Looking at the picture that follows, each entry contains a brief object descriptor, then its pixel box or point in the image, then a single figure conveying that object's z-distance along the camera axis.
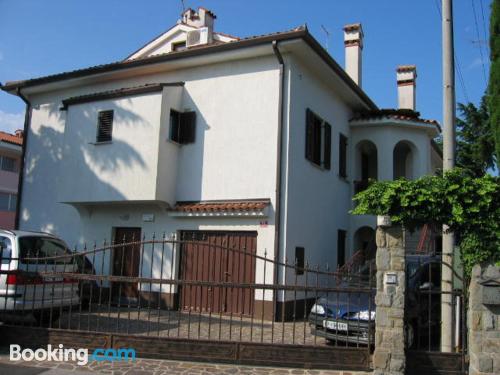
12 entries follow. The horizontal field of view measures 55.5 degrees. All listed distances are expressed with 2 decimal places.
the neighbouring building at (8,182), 29.73
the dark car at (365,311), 7.50
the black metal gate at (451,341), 6.41
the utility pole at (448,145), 6.69
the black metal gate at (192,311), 6.77
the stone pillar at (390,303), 6.25
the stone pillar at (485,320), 6.03
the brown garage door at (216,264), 11.58
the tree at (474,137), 20.09
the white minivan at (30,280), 7.69
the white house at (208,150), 11.73
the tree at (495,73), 10.86
